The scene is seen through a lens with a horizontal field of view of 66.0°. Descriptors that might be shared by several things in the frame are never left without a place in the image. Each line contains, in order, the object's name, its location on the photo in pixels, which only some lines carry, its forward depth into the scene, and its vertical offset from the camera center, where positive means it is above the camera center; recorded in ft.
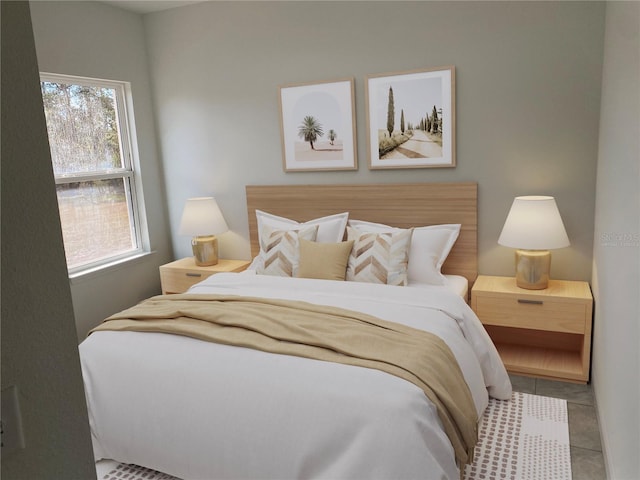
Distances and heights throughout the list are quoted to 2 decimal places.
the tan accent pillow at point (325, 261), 10.78 -2.25
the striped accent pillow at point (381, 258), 10.50 -2.22
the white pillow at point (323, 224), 11.96 -1.65
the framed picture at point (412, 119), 11.25 +0.80
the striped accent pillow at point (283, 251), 11.39 -2.12
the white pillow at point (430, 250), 10.92 -2.19
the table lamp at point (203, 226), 13.34 -1.68
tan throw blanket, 6.67 -2.71
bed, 6.02 -3.10
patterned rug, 7.48 -4.81
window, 12.09 +0.02
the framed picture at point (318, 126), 12.24 +0.80
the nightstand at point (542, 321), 9.72 -3.50
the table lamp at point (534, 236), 9.83 -1.77
